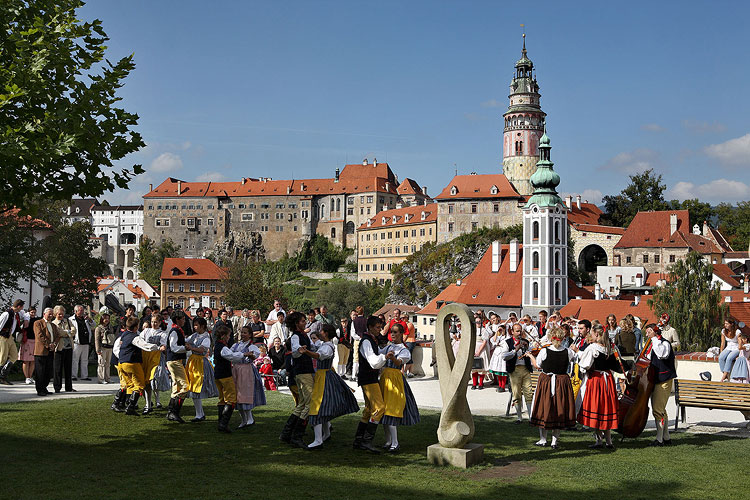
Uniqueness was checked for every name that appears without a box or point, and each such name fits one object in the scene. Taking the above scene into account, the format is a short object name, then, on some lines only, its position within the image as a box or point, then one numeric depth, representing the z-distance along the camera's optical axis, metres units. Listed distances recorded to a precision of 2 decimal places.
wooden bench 11.19
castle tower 111.12
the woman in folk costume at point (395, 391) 9.74
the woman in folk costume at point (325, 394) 9.88
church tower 67.00
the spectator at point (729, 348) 13.45
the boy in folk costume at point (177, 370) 11.73
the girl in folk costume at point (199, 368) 11.47
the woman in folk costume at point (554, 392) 10.05
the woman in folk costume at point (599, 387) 10.03
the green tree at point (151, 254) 128.25
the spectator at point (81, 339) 15.95
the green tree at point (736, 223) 92.06
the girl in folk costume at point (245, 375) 11.08
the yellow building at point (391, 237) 110.69
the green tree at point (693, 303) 39.53
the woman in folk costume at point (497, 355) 14.91
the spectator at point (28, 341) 15.66
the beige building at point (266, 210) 129.12
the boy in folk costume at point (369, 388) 9.80
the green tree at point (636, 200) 96.69
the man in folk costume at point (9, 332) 15.34
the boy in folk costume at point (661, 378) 10.53
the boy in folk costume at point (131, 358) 12.05
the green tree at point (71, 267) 42.00
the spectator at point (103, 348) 16.97
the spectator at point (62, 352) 14.71
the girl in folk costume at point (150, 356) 12.05
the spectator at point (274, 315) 17.75
